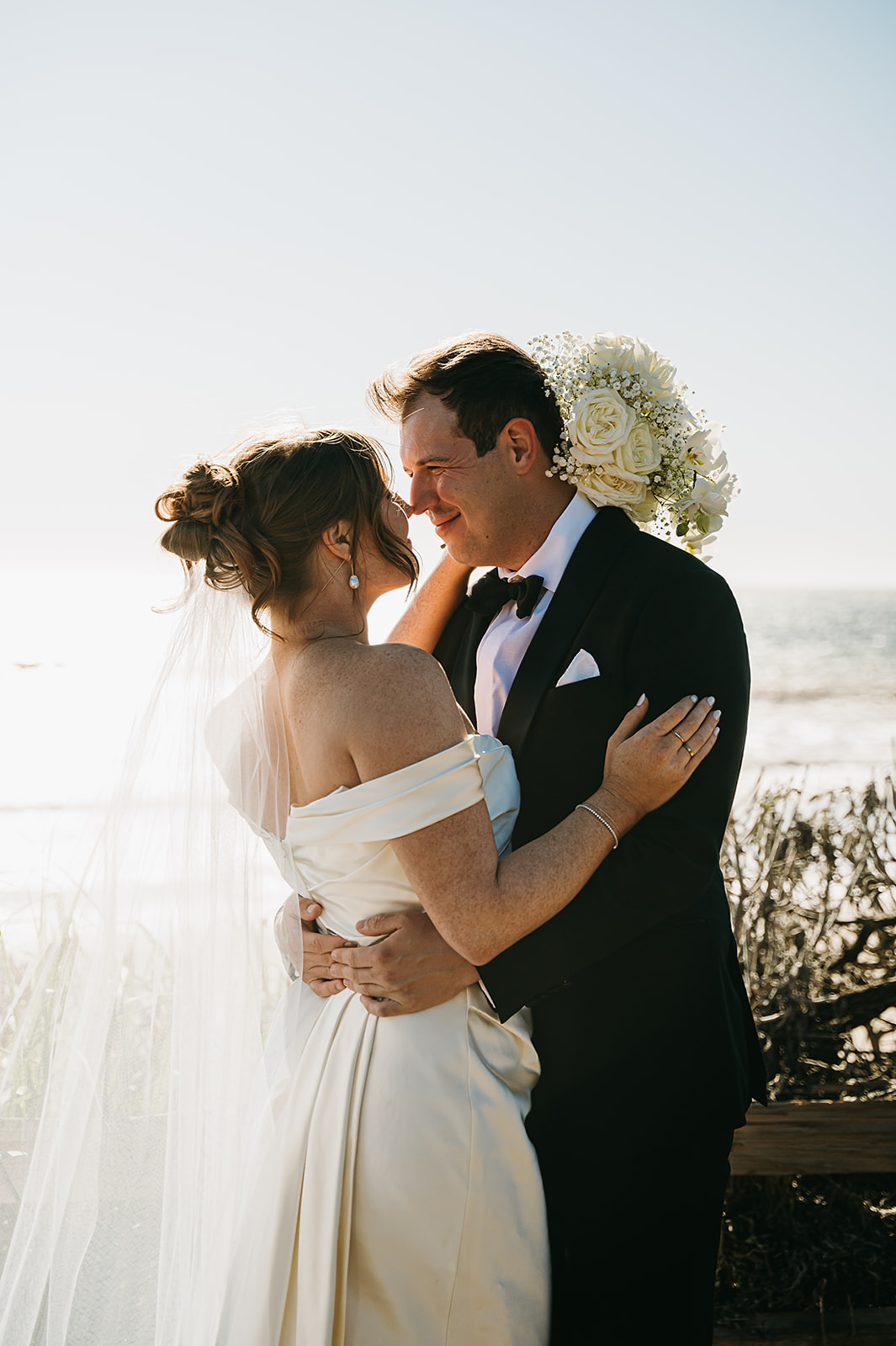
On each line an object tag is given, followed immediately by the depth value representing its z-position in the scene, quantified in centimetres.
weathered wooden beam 336
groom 222
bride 205
